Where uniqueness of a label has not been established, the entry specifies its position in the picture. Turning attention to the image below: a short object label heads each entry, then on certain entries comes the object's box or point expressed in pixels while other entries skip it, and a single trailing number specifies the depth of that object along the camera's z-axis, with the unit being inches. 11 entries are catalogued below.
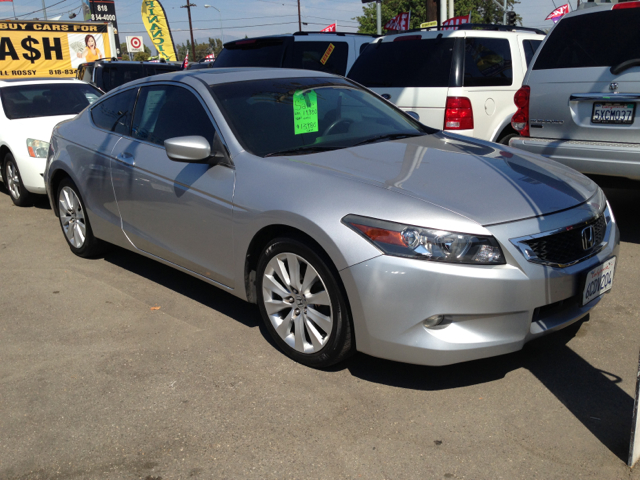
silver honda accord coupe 116.4
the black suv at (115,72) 574.3
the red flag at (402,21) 812.0
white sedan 301.6
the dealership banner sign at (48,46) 1018.1
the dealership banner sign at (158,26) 1316.4
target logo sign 1583.4
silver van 199.6
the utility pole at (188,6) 2451.0
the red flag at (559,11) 728.5
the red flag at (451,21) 628.4
